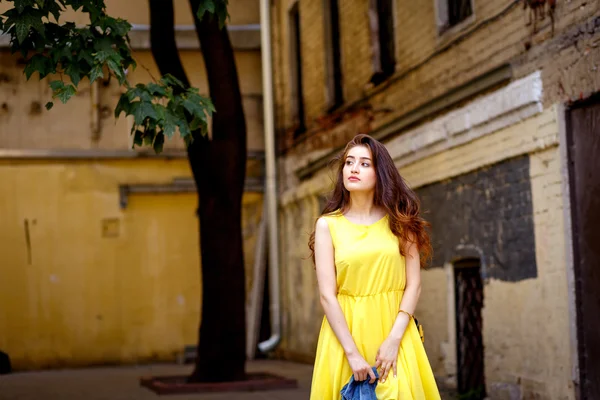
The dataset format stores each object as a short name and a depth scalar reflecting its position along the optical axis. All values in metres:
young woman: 4.53
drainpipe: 16.80
